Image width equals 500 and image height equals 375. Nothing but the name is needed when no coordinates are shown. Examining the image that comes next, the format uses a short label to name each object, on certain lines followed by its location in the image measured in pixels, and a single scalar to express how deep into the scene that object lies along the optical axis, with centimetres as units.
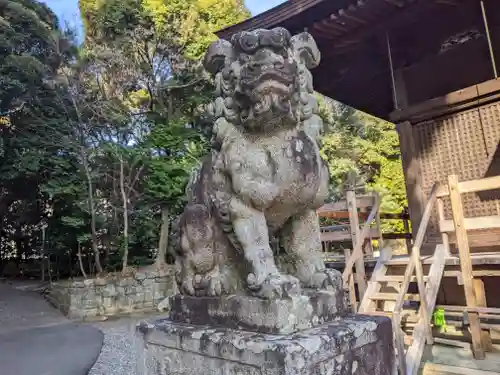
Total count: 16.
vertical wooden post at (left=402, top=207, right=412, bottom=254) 779
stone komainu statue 154
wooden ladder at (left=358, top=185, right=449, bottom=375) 358
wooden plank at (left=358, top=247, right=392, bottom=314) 436
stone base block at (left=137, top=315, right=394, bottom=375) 130
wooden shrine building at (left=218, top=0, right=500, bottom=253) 443
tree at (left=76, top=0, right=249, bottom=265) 1088
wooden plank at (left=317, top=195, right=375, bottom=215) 545
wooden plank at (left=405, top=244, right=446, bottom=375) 354
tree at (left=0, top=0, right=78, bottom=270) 1027
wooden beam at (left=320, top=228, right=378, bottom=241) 583
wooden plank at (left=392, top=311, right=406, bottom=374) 340
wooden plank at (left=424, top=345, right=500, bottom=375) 372
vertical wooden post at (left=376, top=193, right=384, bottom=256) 580
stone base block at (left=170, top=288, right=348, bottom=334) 139
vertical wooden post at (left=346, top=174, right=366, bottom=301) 502
